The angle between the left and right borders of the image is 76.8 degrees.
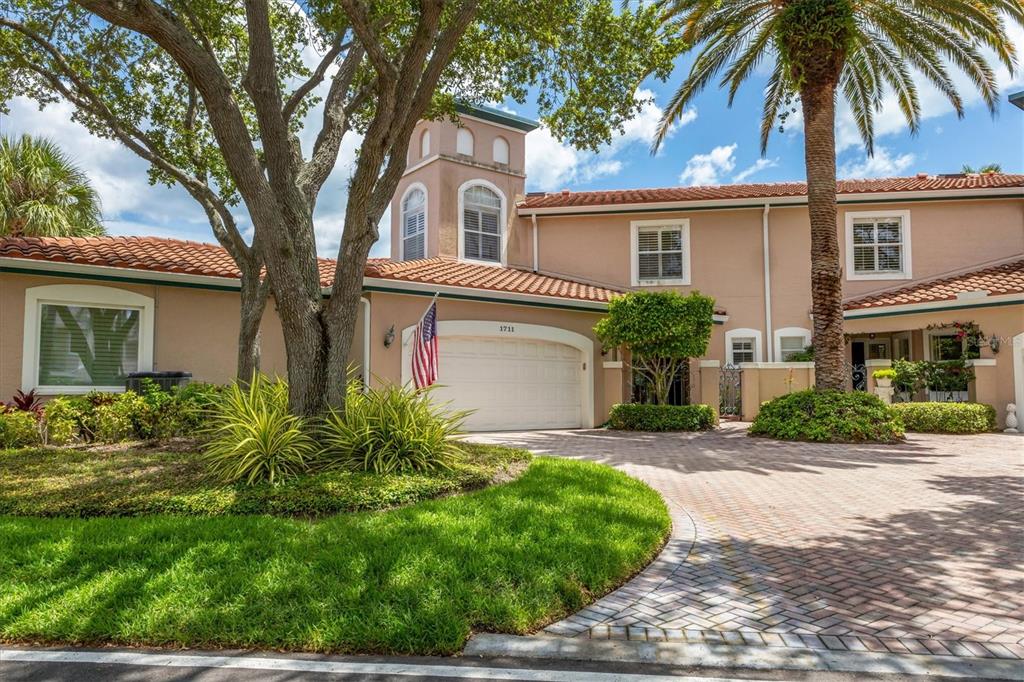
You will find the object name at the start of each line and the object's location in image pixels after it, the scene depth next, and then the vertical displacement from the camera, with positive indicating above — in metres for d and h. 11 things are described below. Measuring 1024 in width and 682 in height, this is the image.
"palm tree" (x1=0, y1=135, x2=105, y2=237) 18.58 +5.61
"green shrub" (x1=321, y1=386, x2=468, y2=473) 7.33 -0.70
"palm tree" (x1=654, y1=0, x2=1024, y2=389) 13.12 +7.31
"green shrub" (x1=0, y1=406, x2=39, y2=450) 9.53 -0.77
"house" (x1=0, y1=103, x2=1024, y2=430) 12.17 +2.26
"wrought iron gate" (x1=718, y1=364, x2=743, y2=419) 18.25 -0.42
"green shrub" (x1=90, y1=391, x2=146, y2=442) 10.06 -0.65
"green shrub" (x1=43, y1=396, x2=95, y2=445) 9.84 -0.67
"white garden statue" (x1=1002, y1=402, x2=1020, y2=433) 14.30 -0.90
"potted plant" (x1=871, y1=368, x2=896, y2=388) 15.96 +0.00
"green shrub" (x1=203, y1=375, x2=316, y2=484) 6.77 -0.73
